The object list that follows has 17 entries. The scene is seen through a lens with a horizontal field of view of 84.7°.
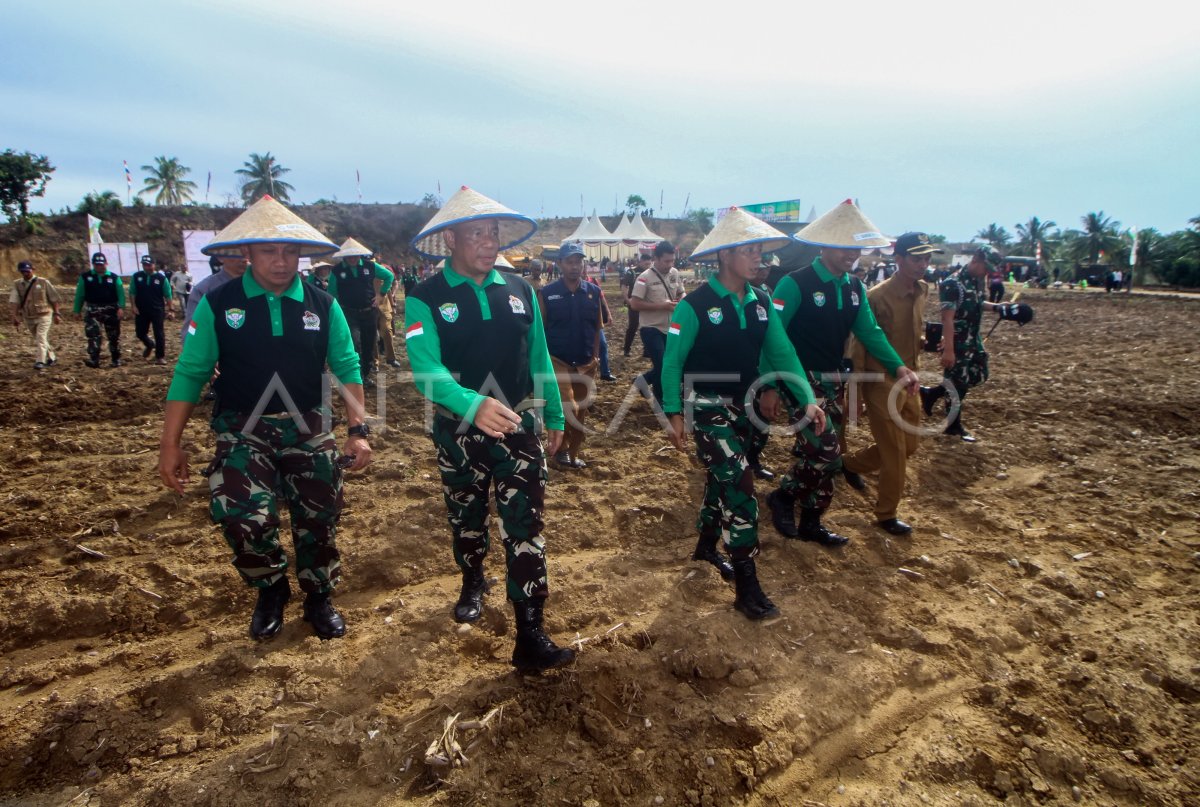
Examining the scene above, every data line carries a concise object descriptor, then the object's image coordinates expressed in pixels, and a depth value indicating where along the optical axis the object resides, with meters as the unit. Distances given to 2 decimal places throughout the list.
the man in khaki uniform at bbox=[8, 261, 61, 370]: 10.17
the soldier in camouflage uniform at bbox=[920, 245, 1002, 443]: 6.31
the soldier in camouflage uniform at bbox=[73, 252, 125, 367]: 10.20
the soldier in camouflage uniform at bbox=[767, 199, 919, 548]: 4.17
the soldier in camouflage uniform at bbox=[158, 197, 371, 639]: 2.96
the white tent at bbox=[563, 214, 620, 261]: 40.06
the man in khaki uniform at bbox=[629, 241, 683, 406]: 6.73
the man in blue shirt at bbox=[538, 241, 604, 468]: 5.86
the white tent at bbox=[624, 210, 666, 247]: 41.78
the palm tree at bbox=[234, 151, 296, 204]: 54.19
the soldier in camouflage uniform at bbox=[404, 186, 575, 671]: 2.92
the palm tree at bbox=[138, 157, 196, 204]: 53.56
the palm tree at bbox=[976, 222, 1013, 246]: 77.38
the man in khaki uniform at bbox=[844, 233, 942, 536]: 4.41
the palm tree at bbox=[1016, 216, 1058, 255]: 68.52
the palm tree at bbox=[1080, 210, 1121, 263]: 48.75
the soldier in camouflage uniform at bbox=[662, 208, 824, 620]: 3.38
